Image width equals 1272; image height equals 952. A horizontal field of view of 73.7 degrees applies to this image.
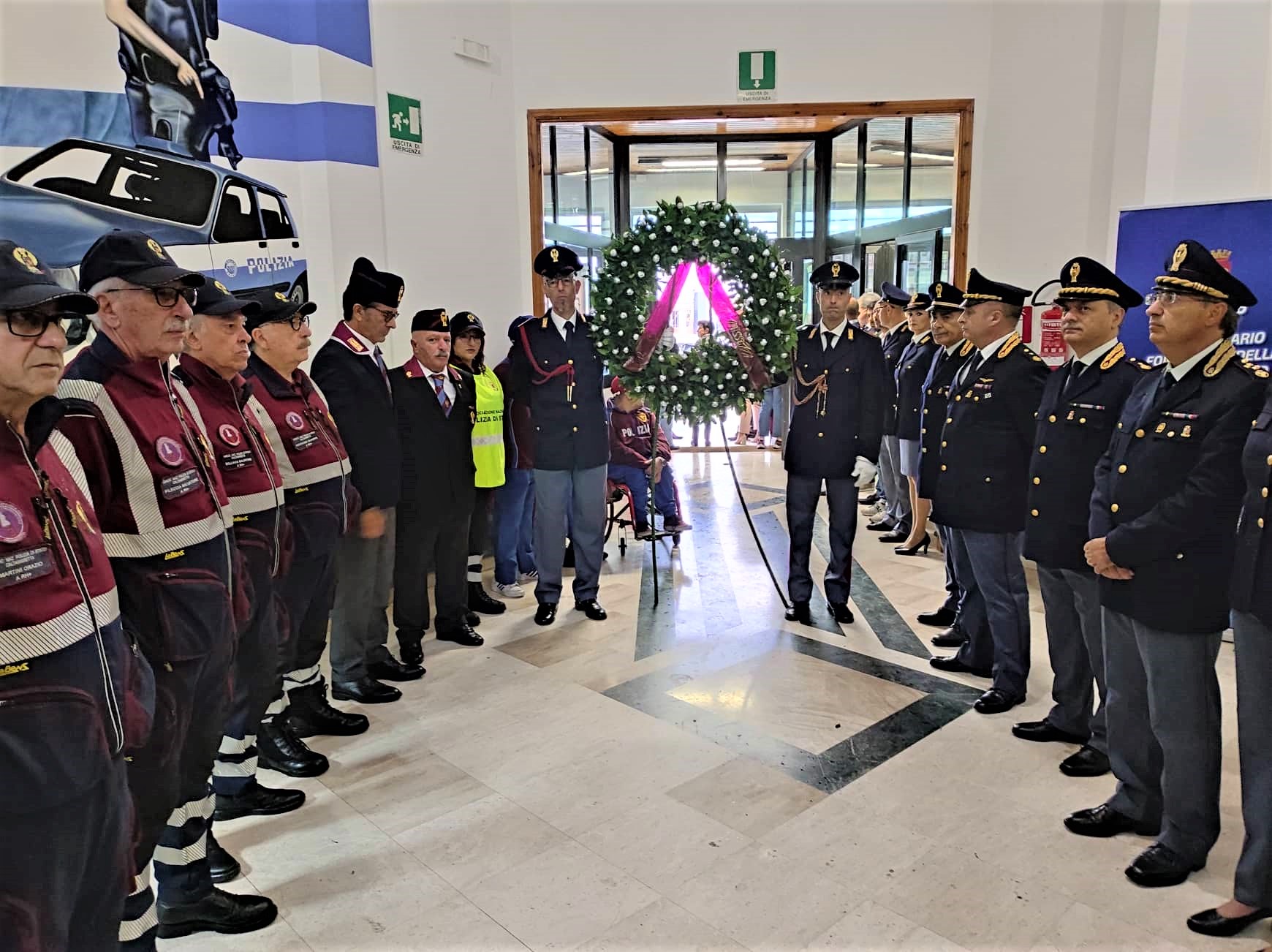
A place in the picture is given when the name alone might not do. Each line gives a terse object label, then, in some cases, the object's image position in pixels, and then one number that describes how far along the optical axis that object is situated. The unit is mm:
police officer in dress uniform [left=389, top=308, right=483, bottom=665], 3973
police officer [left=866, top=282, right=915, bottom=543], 6410
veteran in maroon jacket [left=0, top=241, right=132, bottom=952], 1391
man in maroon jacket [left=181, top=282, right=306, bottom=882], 2449
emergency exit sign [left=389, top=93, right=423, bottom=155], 4941
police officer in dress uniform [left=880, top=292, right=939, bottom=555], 5805
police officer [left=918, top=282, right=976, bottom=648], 4109
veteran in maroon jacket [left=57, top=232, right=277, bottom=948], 1898
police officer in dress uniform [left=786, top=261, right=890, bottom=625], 4473
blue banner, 4188
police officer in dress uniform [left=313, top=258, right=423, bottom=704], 3496
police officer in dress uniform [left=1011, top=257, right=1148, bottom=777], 2854
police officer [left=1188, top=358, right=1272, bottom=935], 2070
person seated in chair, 5891
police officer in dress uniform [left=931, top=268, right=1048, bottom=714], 3465
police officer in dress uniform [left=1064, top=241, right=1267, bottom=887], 2268
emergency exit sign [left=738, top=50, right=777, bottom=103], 5793
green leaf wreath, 4293
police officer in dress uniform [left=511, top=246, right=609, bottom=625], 4547
